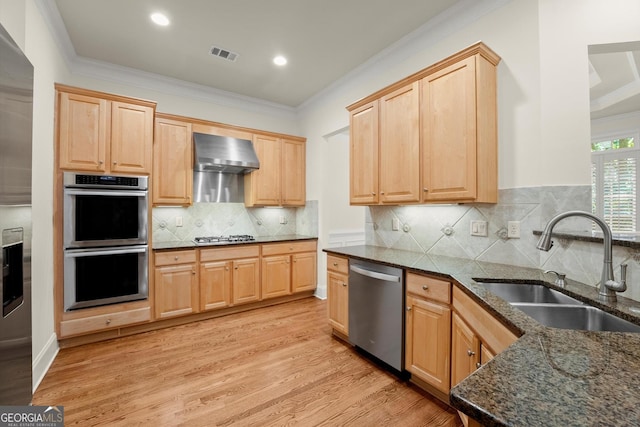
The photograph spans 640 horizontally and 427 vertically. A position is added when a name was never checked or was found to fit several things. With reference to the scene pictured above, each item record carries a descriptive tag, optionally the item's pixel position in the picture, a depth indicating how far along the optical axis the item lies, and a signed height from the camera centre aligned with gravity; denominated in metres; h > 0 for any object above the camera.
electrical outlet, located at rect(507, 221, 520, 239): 2.06 -0.12
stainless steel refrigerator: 1.20 -0.03
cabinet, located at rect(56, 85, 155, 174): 2.71 +0.85
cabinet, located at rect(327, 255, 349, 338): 2.76 -0.82
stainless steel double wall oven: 2.69 -0.26
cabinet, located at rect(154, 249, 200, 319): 3.18 -0.83
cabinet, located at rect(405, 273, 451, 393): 1.88 -0.83
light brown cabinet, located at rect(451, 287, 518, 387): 1.26 -0.65
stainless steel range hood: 3.56 +0.80
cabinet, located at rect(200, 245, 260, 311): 3.46 -0.81
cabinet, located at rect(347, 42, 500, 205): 2.04 +0.66
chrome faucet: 1.28 -0.23
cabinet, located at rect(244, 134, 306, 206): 4.17 +0.61
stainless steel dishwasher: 2.21 -0.83
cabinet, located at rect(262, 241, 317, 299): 3.92 -0.80
